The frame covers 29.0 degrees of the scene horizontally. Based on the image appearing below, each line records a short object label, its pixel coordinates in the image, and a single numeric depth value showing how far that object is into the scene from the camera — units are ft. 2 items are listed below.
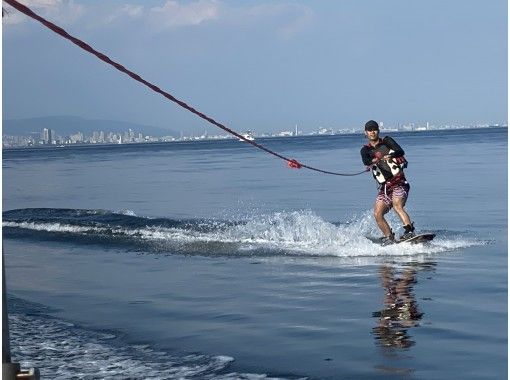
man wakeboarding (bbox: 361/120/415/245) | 46.68
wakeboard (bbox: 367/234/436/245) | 46.37
